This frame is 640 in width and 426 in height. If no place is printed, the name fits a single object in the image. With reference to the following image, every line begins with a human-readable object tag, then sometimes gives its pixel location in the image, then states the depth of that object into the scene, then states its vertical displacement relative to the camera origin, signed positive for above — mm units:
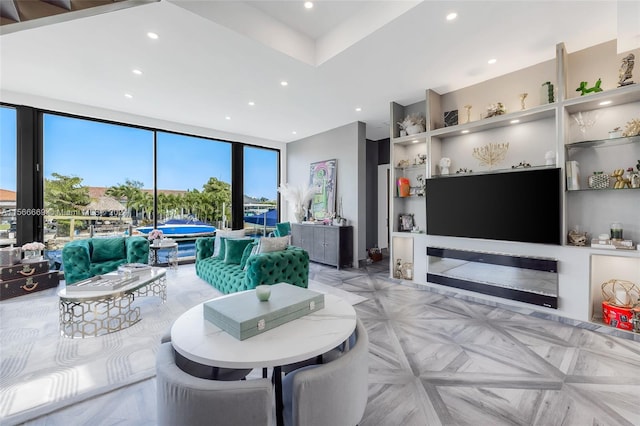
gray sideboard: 5383 -677
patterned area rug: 1740 -1184
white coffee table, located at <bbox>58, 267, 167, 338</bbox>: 2545 -1051
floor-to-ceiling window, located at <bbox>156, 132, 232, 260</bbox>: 5637 +591
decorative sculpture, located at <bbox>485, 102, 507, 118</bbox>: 3523 +1337
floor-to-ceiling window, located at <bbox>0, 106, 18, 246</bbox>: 4145 +613
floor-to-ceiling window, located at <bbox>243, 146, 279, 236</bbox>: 6848 +608
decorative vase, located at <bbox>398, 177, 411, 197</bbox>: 4508 +394
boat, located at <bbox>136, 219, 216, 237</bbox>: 5610 -335
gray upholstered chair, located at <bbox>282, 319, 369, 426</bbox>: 1070 -770
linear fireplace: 3080 -827
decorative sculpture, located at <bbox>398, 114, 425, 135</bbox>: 4260 +1411
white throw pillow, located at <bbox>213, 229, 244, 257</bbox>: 4514 -397
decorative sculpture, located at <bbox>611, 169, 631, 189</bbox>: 2723 +307
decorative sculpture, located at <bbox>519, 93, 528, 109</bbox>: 3355 +1417
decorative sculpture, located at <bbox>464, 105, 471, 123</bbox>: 3814 +1415
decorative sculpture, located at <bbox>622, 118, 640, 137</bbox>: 2655 +816
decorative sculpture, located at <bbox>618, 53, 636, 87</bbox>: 2684 +1409
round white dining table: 1105 -596
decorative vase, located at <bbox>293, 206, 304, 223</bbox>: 6387 -49
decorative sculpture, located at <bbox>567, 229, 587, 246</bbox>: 2947 -310
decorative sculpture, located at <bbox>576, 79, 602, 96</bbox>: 2873 +1338
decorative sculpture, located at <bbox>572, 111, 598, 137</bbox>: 3021 +1036
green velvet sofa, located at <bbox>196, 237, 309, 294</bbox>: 2965 -739
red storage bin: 2562 -1055
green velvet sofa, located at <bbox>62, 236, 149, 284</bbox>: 3672 -620
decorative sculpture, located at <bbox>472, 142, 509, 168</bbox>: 3666 +806
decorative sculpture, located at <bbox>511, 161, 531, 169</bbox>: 3416 +586
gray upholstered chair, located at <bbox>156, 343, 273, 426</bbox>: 986 -706
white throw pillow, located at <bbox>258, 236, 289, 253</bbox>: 3285 -401
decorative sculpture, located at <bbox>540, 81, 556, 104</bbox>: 3150 +1373
